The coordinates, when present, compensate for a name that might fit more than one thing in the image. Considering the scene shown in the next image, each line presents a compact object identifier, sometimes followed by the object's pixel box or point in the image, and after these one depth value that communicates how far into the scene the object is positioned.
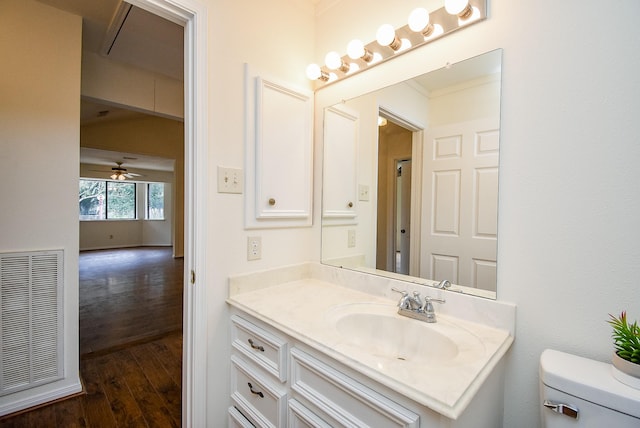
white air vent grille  1.61
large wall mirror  1.04
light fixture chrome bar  1.03
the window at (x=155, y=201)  8.78
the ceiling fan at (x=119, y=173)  6.58
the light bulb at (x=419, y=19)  1.10
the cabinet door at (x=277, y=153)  1.36
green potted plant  0.64
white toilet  0.62
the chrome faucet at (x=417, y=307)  1.03
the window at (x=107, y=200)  7.78
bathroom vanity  0.66
